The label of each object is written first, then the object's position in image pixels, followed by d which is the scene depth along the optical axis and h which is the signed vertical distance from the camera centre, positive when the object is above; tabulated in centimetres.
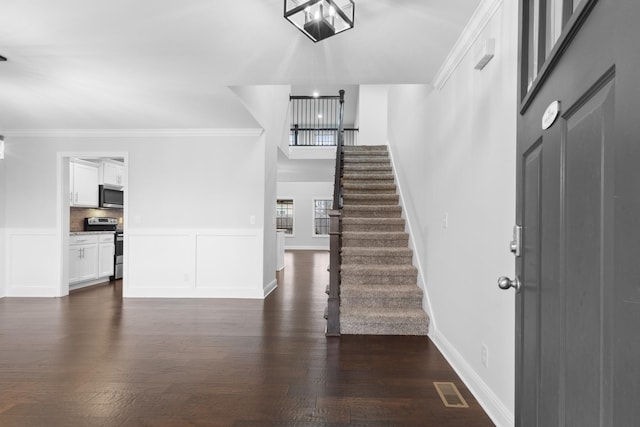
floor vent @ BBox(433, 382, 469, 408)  219 -114
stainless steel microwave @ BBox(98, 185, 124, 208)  656 +27
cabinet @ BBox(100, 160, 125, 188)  656 +72
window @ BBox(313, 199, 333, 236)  1346 -11
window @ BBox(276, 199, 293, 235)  1364 +2
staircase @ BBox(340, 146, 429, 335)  350 -59
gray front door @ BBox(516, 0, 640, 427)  63 +0
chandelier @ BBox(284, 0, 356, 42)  189 +106
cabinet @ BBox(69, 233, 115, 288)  563 -74
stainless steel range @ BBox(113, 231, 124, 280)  655 -82
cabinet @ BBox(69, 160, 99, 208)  591 +47
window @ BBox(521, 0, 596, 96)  88 +54
